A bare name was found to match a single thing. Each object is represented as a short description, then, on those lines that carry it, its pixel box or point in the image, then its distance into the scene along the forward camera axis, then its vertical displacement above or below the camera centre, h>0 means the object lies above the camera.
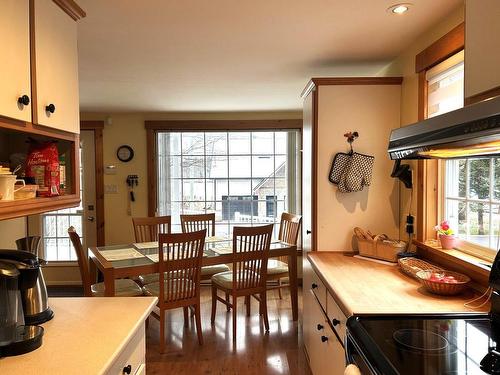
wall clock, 4.79 +0.34
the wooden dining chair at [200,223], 4.15 -0.50
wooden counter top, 1.58 -0.54
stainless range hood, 0.98 +0.13
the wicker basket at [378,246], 2.37 -0.43
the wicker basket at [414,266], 2.01 -0.48
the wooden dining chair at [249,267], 3.23 -0.77
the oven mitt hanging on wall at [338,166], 2.57 +0.09
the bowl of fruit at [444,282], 1.71 -0.48
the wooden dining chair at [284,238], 3.73 -0.64
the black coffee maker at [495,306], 1.26 -0.46
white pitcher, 1.27 -0.02
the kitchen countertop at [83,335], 1.12 -0.54
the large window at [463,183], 1.84 -0.03
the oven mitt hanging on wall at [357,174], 2.53 +0.03
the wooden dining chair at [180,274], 2.92 -0.77
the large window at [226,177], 4.91 +0.03
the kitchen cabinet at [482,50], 1.19 +0.43
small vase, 2.05 -0.35
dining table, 2.76 -0.64
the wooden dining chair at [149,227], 3.91 -0.50
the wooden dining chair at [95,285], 3.03 -0.92
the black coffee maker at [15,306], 1.19 -0.41
